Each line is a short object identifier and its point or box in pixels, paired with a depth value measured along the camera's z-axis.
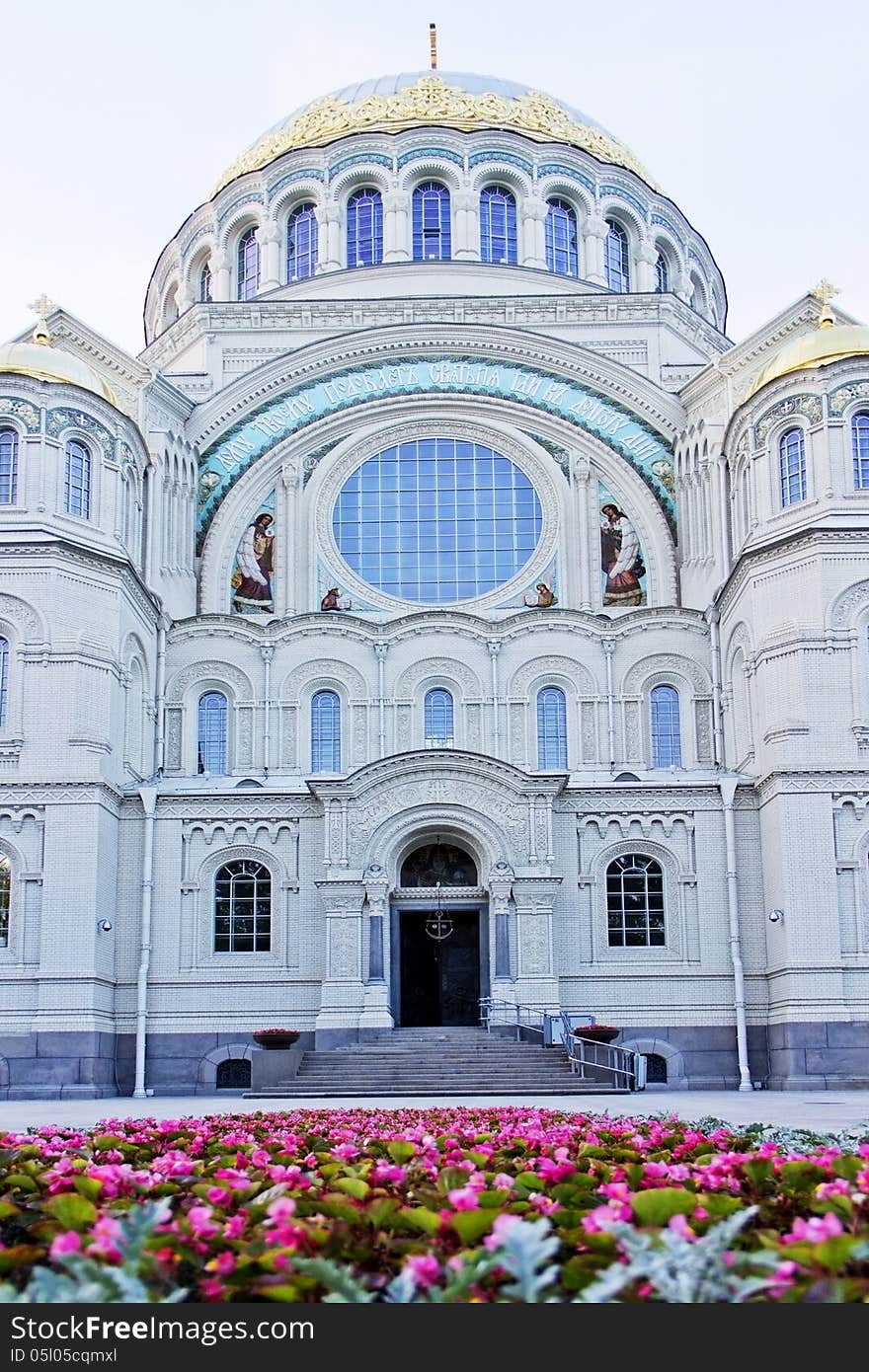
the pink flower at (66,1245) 4.66
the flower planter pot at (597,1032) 27.30
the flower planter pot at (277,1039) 28.59
